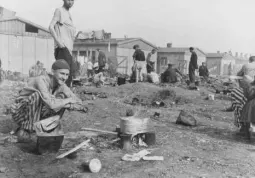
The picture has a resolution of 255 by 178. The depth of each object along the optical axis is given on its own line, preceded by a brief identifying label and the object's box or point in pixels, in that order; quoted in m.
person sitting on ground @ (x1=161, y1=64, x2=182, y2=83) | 13.74
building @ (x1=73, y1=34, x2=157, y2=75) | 27.02
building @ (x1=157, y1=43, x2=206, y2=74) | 36.31
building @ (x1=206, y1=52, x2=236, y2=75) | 43.81
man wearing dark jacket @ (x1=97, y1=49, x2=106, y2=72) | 14.09
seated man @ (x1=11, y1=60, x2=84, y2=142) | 3.99
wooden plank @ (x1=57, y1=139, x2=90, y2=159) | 3.58
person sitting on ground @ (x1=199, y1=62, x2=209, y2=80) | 20.12
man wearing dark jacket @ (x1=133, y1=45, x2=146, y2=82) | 13.12
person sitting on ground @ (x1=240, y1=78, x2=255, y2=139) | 4.82
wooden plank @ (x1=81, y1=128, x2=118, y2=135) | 4.45
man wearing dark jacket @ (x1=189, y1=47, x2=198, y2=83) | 14.03
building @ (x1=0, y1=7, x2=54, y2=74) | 17.31
